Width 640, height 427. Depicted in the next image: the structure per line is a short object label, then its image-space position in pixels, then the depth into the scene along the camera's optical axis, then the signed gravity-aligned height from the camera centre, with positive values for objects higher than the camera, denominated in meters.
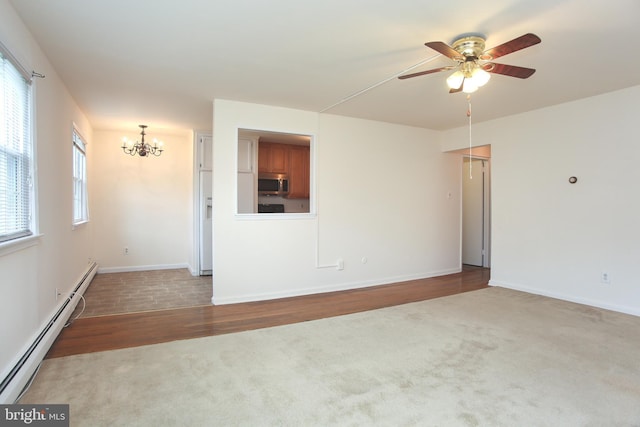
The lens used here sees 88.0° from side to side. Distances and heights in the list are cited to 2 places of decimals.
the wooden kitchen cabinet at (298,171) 6.59 +0.77
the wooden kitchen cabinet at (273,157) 6.38 +1.01
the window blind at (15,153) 2.12 +0.39
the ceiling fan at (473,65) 2.47 +1.13
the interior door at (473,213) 6.80 -0.07
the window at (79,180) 4.51 +0.44
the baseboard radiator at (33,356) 2.00 -1.07
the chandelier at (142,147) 5.73 +1.11
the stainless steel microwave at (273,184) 6.43 +0.50
